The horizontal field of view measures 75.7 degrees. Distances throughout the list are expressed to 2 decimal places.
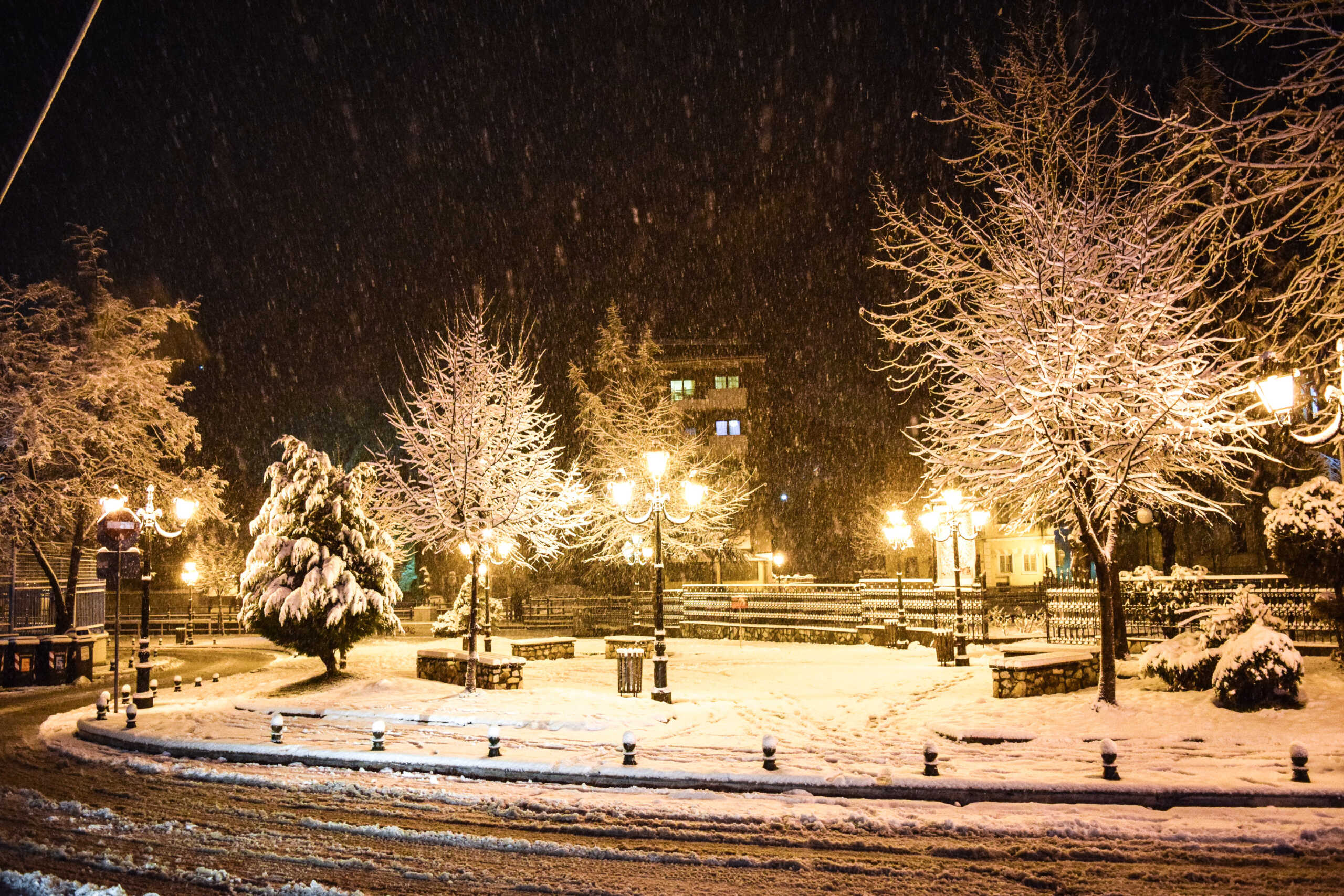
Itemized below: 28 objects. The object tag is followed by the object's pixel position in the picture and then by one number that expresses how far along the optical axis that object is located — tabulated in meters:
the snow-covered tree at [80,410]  26.11
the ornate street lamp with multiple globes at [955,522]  21.56
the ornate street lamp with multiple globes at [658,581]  15.90
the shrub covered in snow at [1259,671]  12.91
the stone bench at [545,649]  24.56
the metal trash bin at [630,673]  17.12
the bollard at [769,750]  10.57
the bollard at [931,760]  9.91
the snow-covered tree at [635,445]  36.75
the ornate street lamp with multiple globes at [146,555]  17.58
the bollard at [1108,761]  9.56
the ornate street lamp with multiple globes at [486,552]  19.02
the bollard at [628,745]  10.83
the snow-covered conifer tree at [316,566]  19.12
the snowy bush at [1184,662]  14.05
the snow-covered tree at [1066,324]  13.30
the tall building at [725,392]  57.78
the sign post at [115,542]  16.64
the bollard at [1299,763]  9.14
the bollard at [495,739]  11.64
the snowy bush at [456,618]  33.81
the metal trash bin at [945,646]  21.47
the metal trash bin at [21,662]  23.59
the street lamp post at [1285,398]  9.84
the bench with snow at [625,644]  25.47
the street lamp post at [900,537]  26.53
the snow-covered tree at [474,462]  18.86
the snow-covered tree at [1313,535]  14.80
